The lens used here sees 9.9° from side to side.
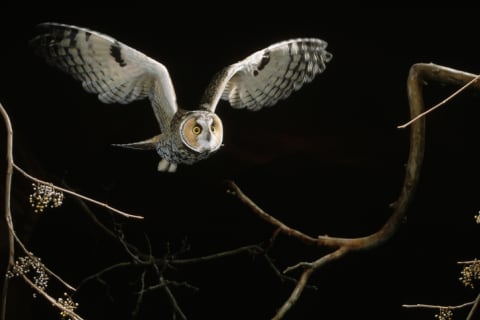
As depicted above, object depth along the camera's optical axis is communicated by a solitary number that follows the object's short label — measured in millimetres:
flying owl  7184
